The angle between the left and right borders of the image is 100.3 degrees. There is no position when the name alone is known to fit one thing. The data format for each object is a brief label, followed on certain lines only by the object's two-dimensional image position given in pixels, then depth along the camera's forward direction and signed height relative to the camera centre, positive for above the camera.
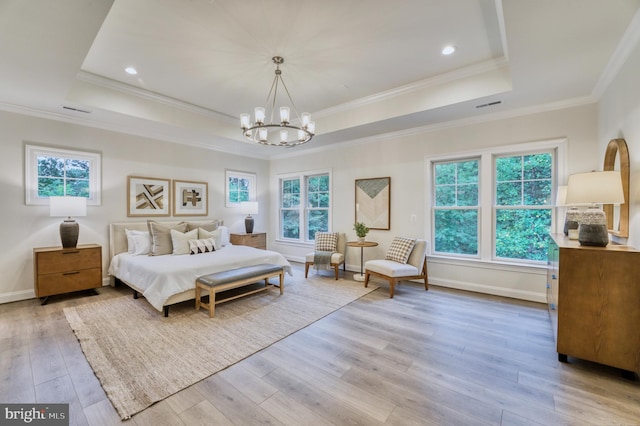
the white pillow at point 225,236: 5.38 -0.51
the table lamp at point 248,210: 6.16 +0.03
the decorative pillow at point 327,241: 5.43 -0.61
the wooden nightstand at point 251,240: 5.89 -0.64
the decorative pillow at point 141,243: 4.33 -0.53
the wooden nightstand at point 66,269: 3.62 -0.83
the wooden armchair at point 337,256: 5.00 -0.86
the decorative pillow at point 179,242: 4.34 -0.50
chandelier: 3.19 +1.11
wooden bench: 3.30 -0.91
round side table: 4.84 -0.60
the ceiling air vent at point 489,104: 3.60 +1.48
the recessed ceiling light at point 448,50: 2.97 +1.83
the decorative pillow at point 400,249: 4.39 -0.63
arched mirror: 2.37 +0.26
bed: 3.25 -0.76
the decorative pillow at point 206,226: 4.97 -0.28
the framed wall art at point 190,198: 5.38 +0.27
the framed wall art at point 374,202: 5.11 +0.19
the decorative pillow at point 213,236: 4.77 -0.44
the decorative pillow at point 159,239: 4.31 -0.46
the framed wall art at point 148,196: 4.80 +0.28
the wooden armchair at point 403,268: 4.04 -0.89
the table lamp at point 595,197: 2.20 +0.13
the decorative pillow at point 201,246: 4.40 -0.58
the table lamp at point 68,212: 3.71 -0.02
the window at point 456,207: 4.36 +0.08
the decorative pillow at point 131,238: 4.41 -0.46
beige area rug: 2.05 -1.30
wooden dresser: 2.04 -0.75
